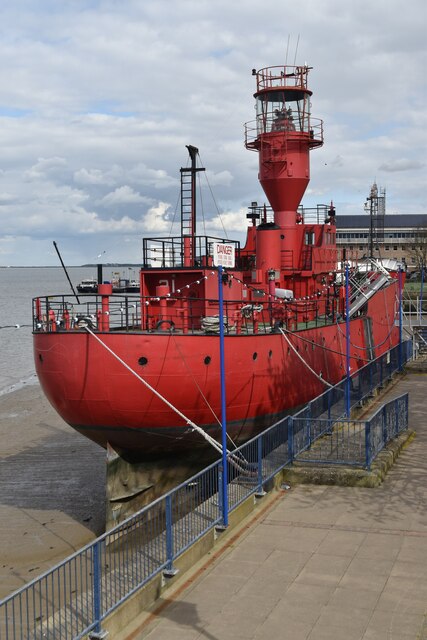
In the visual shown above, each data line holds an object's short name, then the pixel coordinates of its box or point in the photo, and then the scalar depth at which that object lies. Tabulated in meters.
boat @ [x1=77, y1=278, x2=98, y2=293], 130.68
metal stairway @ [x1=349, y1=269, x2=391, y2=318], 27.09
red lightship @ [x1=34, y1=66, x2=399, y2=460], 16.14
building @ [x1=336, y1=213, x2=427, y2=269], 121.75
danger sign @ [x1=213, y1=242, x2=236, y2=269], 12.12
